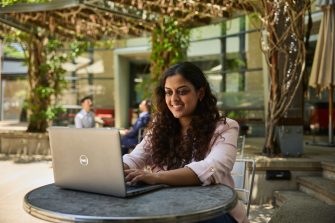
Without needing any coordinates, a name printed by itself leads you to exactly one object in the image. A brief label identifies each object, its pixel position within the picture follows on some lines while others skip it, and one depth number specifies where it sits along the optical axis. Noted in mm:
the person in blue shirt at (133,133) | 6828
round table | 1519
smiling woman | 2008
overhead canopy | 7242
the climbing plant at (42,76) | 9203
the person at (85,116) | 7461
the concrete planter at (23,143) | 8625
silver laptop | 1681
